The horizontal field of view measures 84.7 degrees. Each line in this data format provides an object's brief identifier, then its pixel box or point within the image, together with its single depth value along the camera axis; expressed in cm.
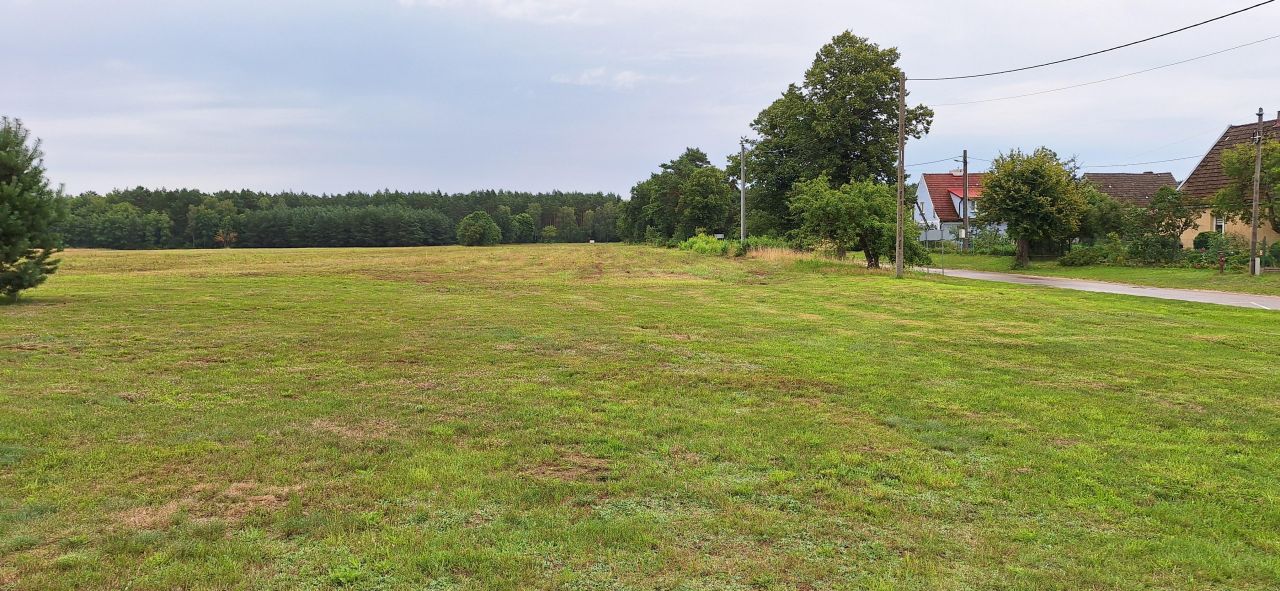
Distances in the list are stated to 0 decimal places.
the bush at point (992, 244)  4452
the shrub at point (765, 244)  4218
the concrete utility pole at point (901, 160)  2600
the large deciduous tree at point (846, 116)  3969
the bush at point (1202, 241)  3304
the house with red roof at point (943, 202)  6525
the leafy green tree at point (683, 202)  7294
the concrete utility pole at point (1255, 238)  2592
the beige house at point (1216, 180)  3359
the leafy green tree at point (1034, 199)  3434
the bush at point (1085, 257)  3444
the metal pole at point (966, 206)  5135
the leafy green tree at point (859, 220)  3014
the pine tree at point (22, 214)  1511
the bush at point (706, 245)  4832
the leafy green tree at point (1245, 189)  3036
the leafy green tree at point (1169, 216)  3275
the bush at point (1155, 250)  3207
